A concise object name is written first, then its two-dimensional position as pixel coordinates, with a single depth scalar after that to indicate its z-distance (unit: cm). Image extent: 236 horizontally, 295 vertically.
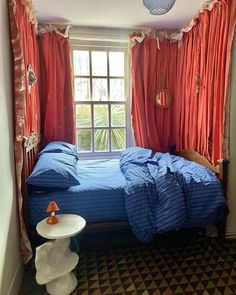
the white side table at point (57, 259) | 173
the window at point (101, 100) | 345
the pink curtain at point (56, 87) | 309
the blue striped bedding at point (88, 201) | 205
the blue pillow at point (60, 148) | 264
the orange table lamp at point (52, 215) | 177
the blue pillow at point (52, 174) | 203
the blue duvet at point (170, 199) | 203
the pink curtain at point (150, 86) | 331
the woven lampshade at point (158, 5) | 193
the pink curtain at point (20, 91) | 184
